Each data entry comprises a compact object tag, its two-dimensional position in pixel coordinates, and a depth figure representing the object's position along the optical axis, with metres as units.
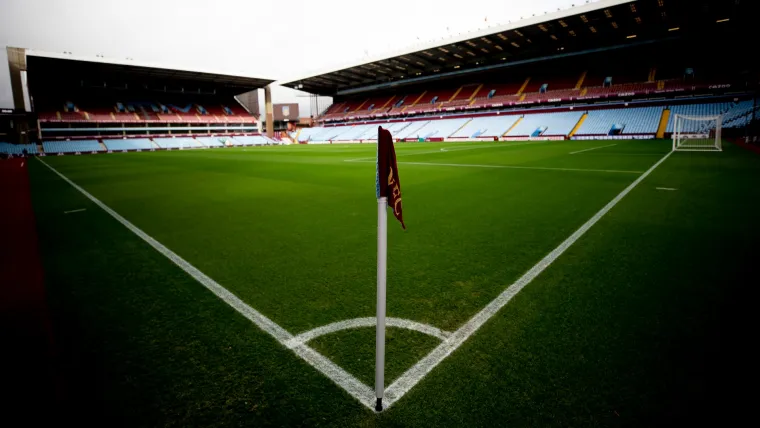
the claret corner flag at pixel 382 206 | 1.66
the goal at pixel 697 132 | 19.30
